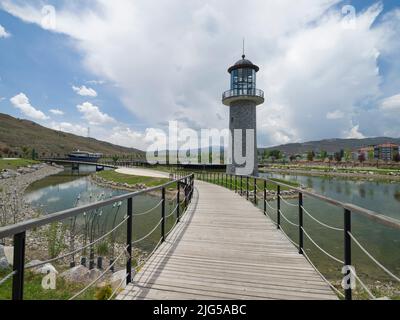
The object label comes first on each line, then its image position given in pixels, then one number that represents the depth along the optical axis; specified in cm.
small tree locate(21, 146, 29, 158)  6766
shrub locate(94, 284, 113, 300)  289
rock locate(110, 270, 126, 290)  410
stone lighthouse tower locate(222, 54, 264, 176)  2038
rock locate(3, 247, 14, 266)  568
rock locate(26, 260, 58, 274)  510
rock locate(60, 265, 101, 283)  516
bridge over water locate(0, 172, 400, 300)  218
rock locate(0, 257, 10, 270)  524
